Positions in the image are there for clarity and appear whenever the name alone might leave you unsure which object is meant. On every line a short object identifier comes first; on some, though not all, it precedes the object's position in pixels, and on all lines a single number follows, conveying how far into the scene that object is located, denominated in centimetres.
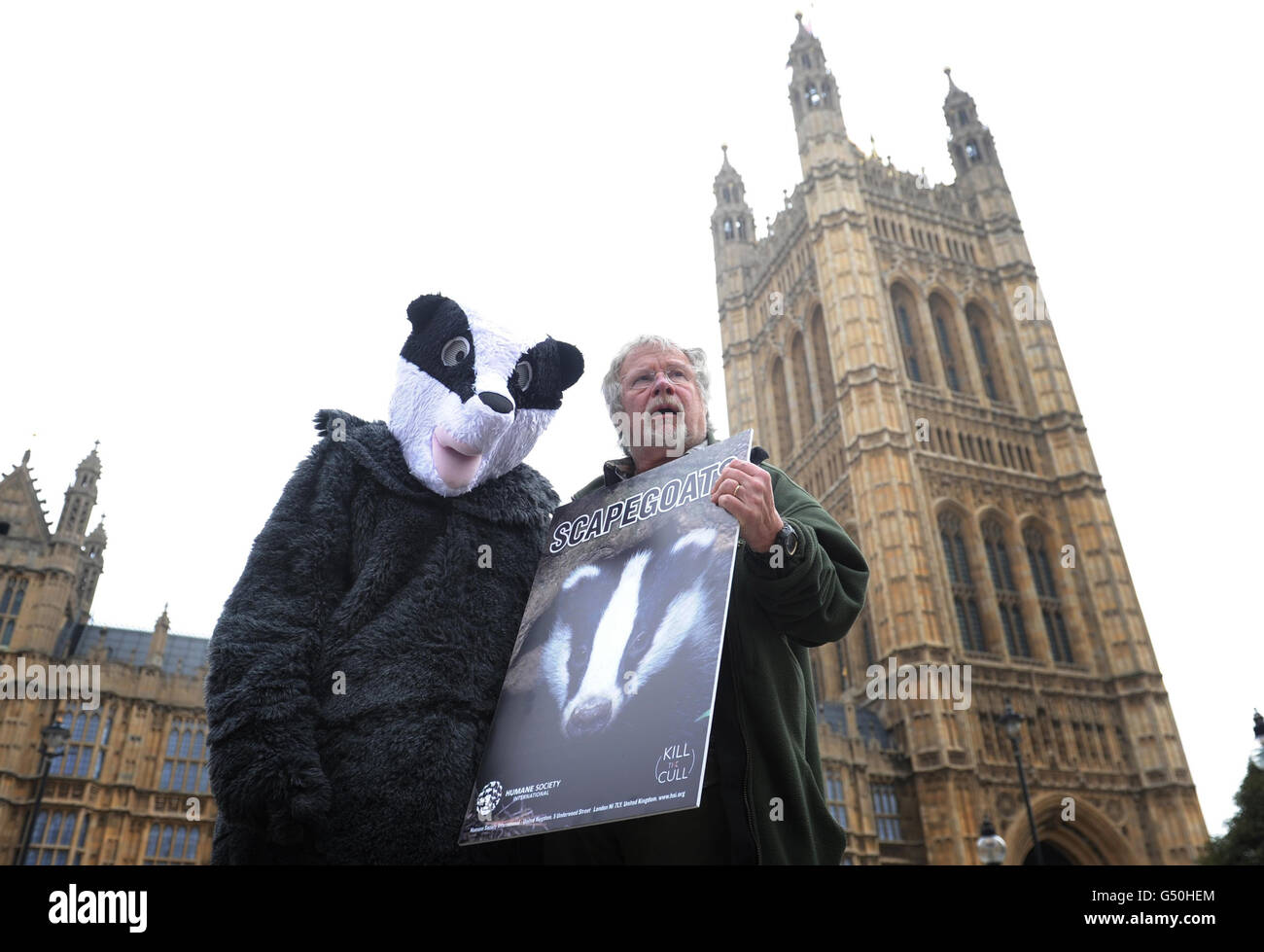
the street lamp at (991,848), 1237
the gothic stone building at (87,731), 1986
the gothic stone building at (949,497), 2725
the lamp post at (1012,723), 1418
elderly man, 206
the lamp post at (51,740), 1354
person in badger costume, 219
